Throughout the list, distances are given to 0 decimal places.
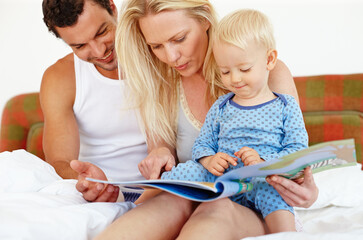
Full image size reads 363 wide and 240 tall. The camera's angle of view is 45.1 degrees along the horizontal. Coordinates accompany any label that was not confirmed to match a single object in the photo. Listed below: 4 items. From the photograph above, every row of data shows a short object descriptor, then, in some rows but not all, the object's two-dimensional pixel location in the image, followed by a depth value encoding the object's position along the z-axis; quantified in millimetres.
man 1928
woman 1138
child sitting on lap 1252
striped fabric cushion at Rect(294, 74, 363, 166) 2439
